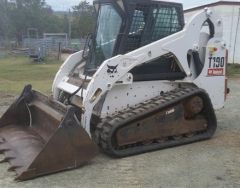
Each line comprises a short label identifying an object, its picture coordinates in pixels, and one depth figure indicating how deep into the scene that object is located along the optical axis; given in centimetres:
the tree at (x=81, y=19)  5938
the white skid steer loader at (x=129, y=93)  618
